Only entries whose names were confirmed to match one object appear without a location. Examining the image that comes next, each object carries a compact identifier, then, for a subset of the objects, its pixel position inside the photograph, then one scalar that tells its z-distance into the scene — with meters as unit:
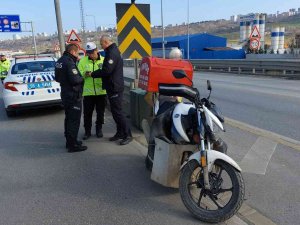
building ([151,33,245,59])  39.59
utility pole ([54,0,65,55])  14.49
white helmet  5.14
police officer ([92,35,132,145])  6.03
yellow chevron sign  7.45
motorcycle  3.52
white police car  9.03
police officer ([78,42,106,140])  6.54
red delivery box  4.59
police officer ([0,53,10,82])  15.09
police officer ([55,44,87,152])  5.91
